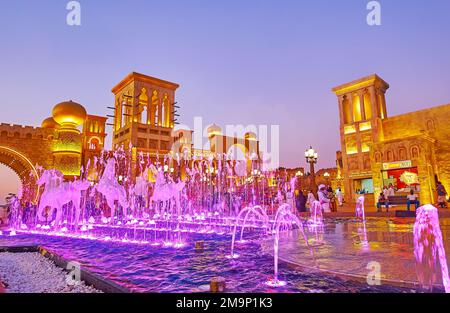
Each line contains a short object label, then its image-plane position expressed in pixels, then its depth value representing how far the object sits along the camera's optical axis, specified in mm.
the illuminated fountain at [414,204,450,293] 3252
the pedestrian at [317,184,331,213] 16625
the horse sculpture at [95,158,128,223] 12266
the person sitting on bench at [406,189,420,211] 13938
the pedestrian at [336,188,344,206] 25467
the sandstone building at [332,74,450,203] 23188
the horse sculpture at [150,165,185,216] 14758
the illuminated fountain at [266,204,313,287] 3406
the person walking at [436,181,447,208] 17100
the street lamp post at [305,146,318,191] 16203
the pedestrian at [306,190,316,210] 15998
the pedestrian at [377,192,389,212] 15234
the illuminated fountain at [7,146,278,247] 10195
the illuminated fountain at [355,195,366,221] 13021
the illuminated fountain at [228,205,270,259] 11409
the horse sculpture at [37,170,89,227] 12384
